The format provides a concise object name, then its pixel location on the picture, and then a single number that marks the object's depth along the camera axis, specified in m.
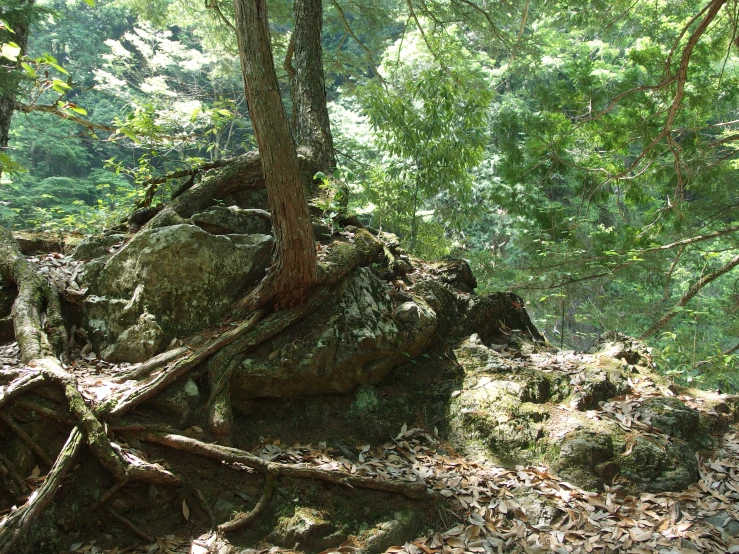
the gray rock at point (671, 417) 3.83
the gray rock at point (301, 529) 2.81
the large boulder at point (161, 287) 3.68
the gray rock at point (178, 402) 3.24
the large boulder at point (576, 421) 3.53
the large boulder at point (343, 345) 3.63
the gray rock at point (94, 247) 4.27
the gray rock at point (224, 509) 2.86
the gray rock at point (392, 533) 2.87
